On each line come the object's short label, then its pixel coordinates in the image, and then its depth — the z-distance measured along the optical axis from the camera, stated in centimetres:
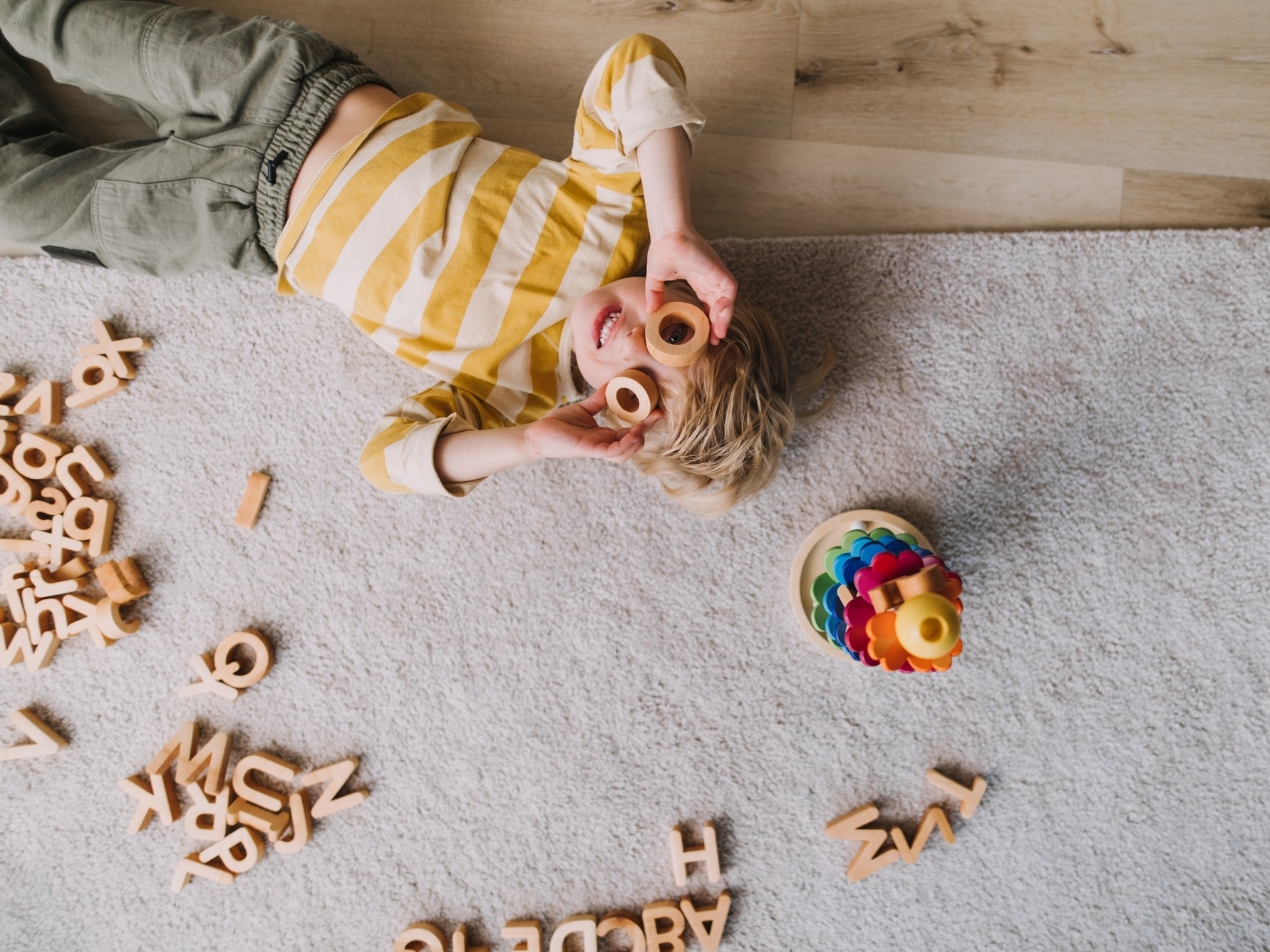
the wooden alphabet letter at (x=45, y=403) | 90
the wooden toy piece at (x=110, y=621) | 88
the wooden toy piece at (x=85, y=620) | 89
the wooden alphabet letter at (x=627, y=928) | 88
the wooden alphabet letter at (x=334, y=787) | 89
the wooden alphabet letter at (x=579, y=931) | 88
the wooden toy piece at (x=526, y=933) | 88
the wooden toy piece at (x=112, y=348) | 90
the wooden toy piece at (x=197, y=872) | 89
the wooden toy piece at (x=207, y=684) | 90
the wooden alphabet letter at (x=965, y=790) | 89
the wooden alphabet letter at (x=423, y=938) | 88
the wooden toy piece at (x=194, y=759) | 89
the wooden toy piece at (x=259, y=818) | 88
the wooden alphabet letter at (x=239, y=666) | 89
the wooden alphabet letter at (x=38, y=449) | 90
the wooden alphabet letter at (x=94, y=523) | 90
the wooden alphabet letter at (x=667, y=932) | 88
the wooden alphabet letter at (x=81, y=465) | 90
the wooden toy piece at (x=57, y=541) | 90
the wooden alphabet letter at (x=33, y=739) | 89
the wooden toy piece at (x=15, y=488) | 90
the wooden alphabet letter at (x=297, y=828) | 89
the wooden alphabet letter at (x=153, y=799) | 89
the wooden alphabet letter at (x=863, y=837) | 89
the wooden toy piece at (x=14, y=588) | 90
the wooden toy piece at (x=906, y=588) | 66
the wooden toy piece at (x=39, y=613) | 89
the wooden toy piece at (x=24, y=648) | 89
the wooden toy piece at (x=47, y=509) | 90
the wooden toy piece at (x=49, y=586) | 89
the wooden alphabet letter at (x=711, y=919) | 88
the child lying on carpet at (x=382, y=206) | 77
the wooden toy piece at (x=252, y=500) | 91
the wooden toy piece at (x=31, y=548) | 90
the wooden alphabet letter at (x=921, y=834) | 89
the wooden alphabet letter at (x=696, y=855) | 88
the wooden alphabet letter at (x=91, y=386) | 90
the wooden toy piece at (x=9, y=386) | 90
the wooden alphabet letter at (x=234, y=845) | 89
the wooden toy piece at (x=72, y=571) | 91
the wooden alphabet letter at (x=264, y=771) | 89
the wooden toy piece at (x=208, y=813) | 88
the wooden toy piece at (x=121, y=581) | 89
